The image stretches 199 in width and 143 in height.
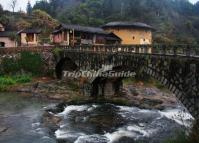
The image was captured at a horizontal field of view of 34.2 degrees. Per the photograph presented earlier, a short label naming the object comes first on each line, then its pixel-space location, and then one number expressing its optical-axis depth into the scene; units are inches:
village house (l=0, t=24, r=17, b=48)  2925.7
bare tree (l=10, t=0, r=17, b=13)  5500.0
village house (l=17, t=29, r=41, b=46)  2856.8
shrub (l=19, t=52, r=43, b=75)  2352.4
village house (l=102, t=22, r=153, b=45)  2920.8
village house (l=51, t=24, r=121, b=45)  2519.7
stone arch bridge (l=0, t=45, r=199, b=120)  973.8
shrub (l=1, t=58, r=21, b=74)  2358.5
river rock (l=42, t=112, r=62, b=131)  1328.4
